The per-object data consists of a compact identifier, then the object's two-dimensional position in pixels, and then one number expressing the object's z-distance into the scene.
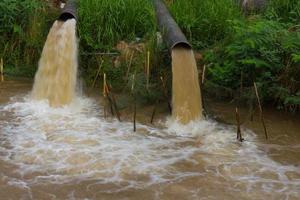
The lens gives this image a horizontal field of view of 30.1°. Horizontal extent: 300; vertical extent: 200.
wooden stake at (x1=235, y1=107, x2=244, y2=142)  6.14
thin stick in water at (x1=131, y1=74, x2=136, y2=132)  6.44
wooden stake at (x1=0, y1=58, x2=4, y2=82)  8.14
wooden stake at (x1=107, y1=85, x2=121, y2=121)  6.74
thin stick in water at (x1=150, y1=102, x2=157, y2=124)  6.71
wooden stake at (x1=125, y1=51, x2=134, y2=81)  7.72
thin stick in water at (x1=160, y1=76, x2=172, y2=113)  6.84
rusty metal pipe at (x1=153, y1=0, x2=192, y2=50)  6.93
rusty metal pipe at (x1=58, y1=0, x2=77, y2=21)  7.85
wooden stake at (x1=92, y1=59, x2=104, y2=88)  7.67
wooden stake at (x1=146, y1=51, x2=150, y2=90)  7.32
